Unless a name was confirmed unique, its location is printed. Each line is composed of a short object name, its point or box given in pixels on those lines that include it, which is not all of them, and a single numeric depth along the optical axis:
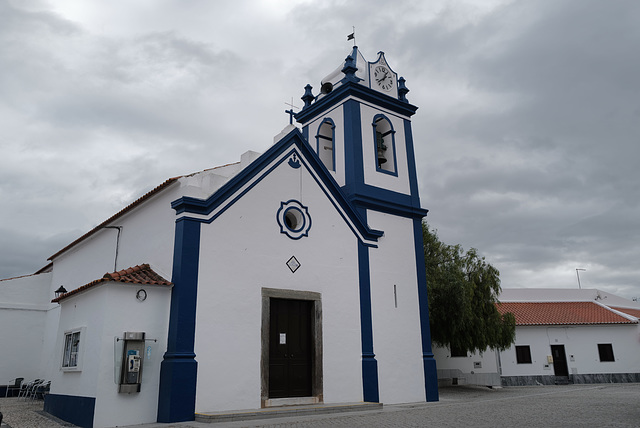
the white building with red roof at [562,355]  27.47
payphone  9.44
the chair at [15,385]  17.62
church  9.85
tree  19.38
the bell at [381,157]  15.98
